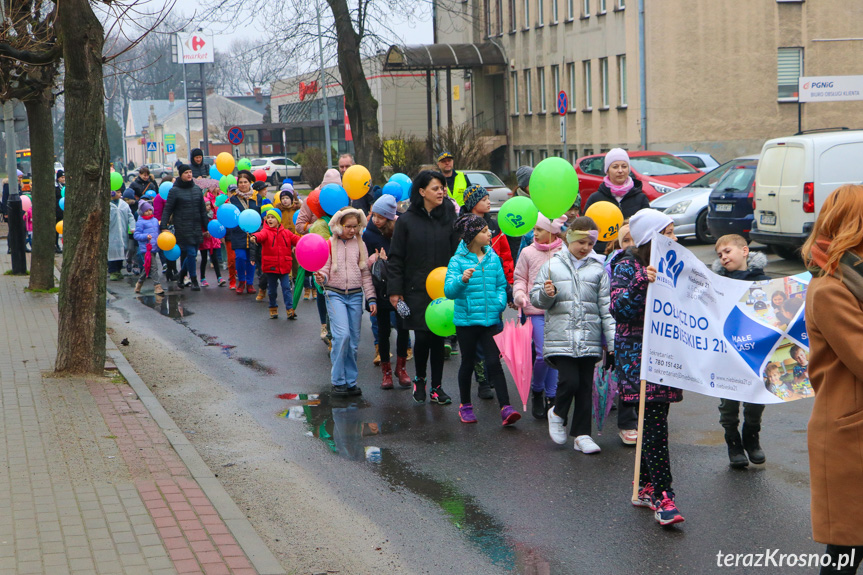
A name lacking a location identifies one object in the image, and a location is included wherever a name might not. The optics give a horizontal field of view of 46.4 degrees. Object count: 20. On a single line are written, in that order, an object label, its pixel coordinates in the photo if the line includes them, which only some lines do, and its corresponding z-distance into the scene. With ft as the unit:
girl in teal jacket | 25.90
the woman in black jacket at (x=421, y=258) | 28.63
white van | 50.24
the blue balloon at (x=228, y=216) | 53.62
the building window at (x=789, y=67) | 125.29
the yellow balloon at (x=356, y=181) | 35.68
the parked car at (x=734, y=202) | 58.95
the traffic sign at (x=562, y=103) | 90.31
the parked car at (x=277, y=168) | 205.77
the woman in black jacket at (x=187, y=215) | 55.31
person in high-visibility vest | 39.40
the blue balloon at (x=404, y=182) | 40.75
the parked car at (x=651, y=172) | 77.51
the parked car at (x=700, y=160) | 90.07
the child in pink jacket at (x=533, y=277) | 26.76
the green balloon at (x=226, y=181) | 65.87
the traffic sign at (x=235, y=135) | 99.55
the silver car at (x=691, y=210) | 67.51
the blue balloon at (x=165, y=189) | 63.62
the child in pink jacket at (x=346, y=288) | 29.94
